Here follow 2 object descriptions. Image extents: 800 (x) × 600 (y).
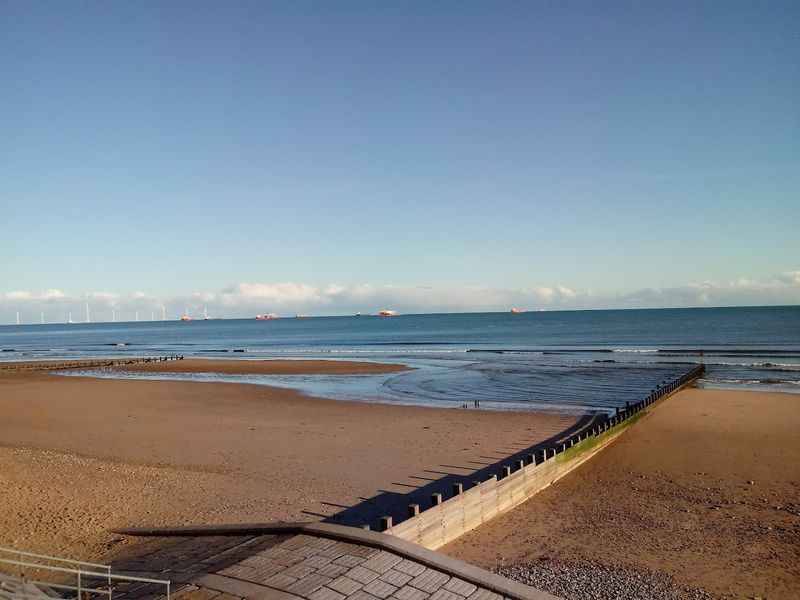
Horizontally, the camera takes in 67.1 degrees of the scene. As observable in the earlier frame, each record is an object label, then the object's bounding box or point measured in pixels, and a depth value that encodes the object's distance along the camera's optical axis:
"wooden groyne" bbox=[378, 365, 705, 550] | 12.26
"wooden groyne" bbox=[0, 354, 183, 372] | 64.69
